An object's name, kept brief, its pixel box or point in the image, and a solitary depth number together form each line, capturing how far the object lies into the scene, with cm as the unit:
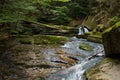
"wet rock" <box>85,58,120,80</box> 773
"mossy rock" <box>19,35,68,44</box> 1564
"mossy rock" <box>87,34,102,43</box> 1543
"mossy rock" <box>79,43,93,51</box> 1363
